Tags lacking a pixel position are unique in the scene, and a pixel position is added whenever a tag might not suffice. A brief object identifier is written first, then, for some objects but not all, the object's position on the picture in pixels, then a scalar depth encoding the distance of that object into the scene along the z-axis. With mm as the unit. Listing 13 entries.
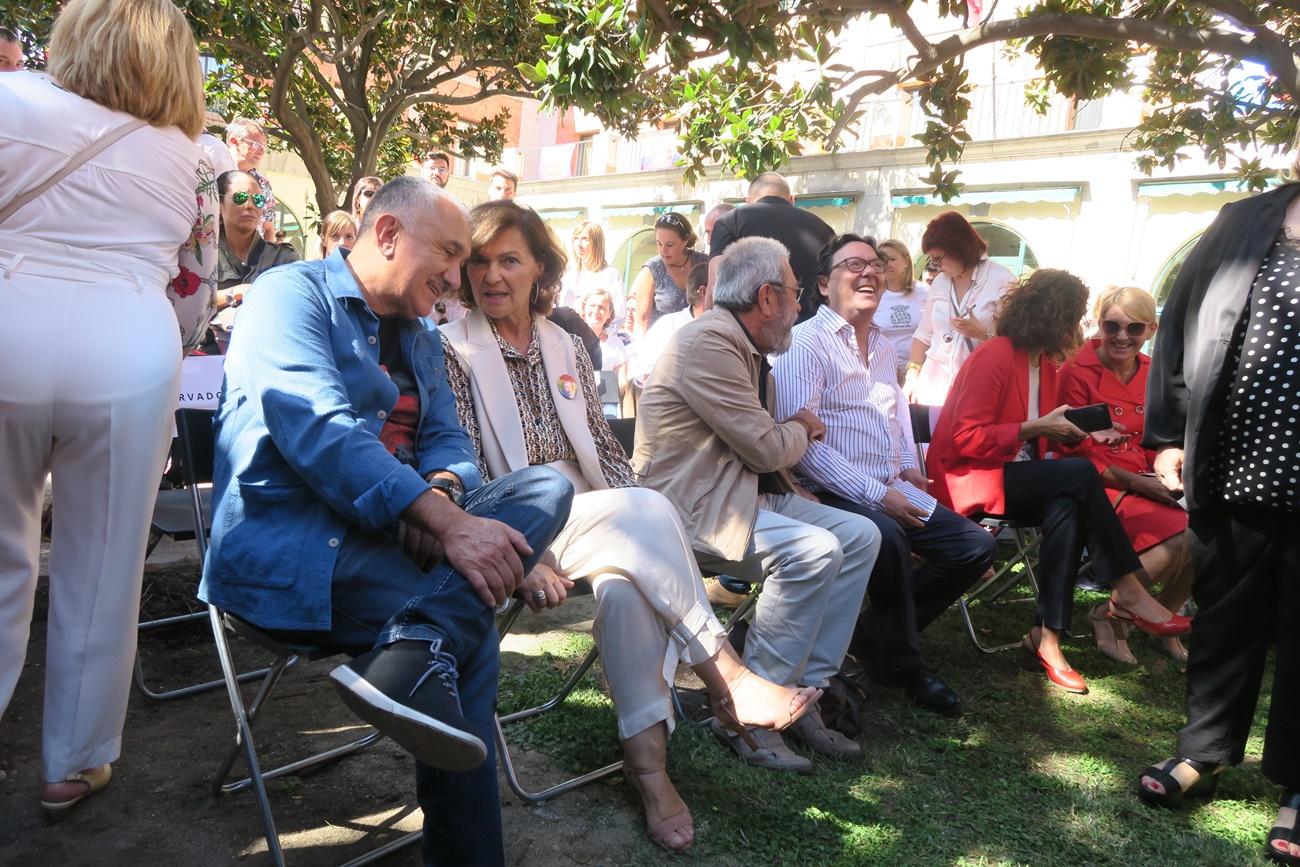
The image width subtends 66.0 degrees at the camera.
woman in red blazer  4203
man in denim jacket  1974
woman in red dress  4574
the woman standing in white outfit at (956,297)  6055
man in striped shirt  3734
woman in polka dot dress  2814
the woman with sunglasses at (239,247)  4207
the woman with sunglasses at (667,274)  6723
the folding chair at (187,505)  3266
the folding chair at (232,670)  2225
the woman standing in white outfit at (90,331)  2188
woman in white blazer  2684
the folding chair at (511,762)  2752
